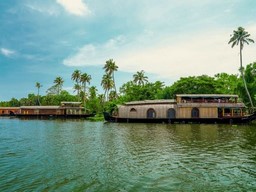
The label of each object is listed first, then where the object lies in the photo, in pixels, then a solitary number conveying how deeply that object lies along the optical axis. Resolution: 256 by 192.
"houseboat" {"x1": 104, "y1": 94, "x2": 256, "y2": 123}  45.62
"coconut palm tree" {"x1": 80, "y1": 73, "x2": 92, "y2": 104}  93.88
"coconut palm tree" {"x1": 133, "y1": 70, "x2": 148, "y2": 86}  82.94
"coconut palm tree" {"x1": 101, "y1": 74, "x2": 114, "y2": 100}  84.38
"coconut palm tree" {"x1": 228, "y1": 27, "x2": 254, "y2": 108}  50.97
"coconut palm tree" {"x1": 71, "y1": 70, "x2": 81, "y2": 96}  96.44
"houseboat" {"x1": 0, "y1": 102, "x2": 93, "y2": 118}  73.94
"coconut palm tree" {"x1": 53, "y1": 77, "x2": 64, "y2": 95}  110.25
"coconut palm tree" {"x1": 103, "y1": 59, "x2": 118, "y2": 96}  80.62
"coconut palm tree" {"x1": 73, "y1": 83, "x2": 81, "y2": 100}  99.85
